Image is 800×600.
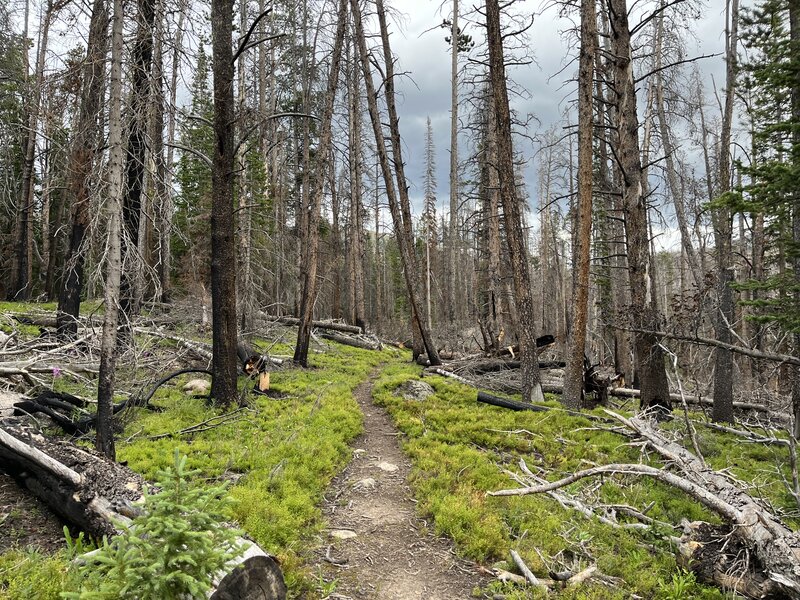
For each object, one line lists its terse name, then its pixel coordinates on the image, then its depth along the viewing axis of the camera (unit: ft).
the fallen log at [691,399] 32.40
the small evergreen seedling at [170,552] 7.34
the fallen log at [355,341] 61.72
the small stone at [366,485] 18.58
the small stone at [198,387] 29.58
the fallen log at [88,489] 9.31
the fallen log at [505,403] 28.09
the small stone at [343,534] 14.76
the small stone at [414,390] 31.42
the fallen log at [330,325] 63.98
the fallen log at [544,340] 38.14
